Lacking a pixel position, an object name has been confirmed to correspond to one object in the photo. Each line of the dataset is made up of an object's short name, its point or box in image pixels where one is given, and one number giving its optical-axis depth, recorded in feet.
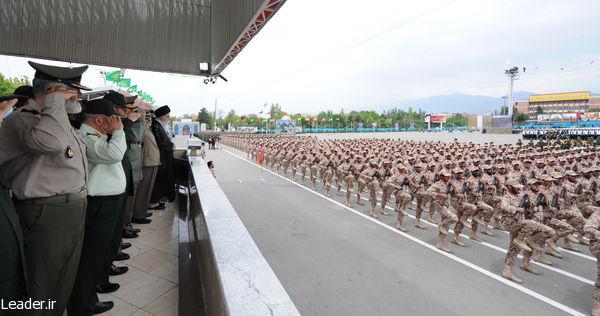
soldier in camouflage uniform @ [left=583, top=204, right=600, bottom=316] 14.93
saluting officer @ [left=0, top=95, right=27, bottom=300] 5.82
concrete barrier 5.24
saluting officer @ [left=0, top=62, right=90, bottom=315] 6.53
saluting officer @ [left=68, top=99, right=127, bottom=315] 8.43
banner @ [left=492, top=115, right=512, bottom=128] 187.01
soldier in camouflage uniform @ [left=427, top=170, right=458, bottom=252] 22.63
